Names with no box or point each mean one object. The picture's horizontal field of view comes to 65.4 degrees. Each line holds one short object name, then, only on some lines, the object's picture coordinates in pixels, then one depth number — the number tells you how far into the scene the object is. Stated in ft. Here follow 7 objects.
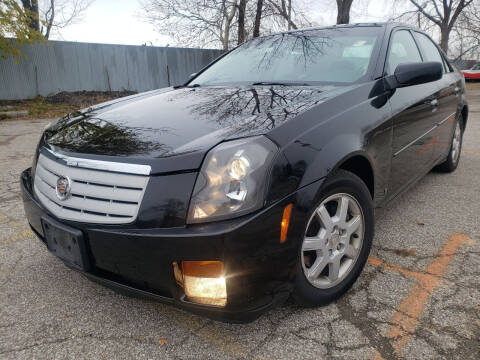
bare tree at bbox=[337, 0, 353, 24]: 56.95
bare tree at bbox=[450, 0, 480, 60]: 82.69
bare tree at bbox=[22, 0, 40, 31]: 54.80
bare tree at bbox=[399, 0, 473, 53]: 78.64
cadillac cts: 4.75
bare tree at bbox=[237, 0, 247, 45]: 56.30
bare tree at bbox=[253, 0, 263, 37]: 56.18
